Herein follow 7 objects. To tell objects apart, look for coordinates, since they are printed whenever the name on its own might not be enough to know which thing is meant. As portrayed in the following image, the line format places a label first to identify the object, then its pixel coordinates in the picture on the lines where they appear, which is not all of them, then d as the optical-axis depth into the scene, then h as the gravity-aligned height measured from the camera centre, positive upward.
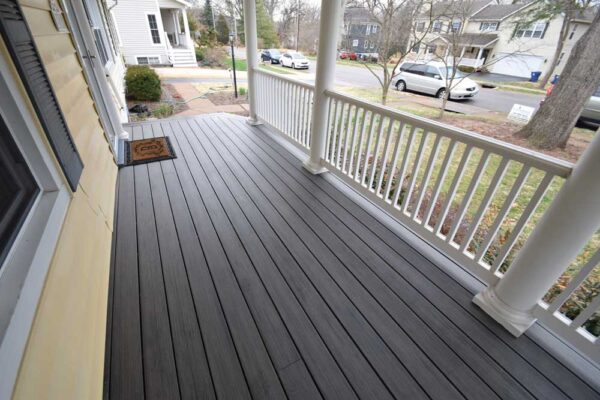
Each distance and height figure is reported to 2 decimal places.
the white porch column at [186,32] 12.41 -0.20
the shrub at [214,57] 14.29 -1.30
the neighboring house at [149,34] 10.83 -0.35
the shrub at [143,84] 5.98 -1.12
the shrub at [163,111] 5.45 -1.48
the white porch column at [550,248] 1.12 -0.79
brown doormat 3.16 -1.32
